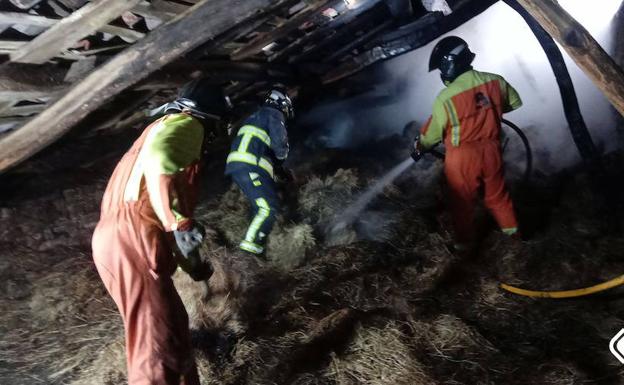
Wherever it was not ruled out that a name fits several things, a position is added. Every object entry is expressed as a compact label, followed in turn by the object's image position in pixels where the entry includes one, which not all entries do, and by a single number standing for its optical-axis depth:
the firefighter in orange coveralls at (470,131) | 3.77
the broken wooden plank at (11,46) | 2.54
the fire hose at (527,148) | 4.39
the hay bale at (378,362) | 2.61
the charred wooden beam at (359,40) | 5.39
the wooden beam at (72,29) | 2.47
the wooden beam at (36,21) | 2.31
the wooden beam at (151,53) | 2.90
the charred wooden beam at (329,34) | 4.64
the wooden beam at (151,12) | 2.77
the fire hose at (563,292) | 2.92
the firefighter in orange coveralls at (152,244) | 2.20
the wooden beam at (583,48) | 2.40
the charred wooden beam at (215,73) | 3.55
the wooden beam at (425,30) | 5.00
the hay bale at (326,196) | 4.93
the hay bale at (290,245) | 4.16
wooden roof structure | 2.60
